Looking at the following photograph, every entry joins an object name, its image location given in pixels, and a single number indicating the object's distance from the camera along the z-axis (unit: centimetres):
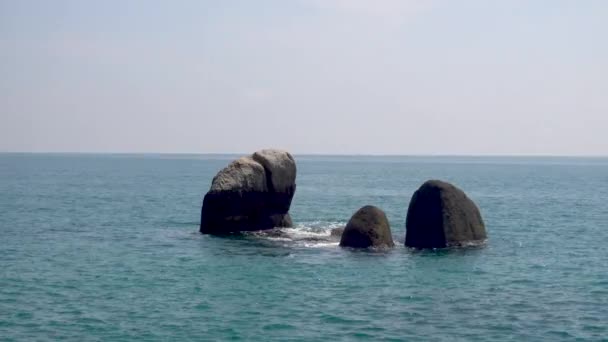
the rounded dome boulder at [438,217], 3753
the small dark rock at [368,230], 3753
